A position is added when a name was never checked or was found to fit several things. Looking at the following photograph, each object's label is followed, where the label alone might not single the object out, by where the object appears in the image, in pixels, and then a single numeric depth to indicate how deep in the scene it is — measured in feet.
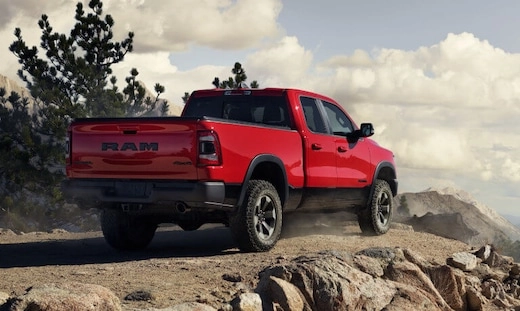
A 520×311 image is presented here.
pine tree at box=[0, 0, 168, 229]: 75.20
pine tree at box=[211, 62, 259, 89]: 80.28
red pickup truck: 25.03
